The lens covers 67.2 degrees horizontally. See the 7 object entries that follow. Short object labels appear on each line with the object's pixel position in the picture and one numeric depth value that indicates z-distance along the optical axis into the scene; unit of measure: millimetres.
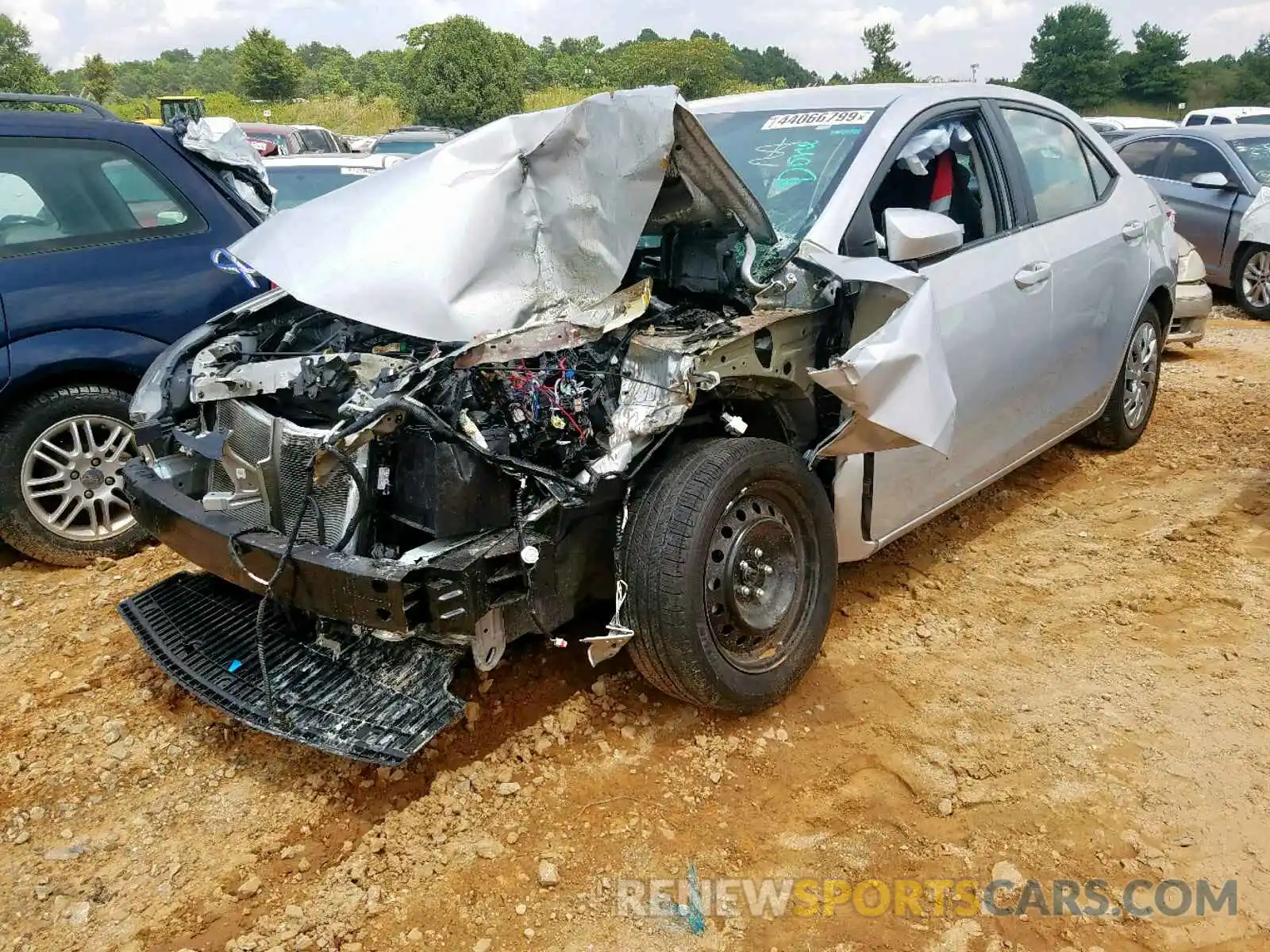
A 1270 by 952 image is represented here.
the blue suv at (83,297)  3943
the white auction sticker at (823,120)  3471
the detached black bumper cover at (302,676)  2516
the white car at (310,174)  7039
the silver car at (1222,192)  8828
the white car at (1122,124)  14114
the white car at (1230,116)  15664
